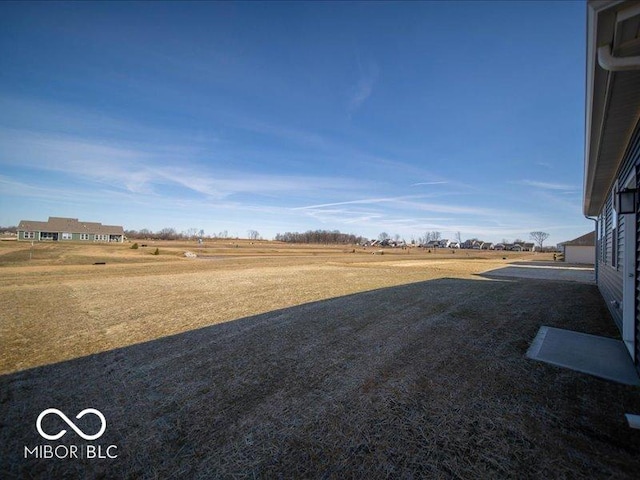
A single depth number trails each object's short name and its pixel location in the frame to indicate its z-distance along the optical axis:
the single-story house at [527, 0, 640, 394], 2.40
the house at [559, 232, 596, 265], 28.16
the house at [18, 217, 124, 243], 49.88
